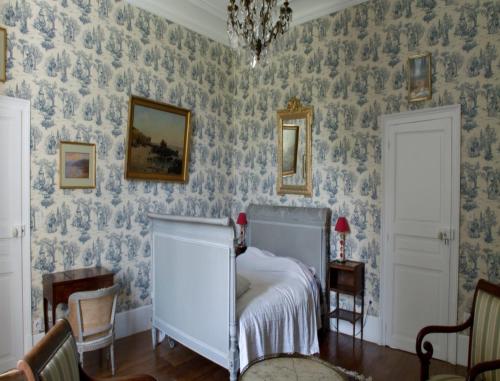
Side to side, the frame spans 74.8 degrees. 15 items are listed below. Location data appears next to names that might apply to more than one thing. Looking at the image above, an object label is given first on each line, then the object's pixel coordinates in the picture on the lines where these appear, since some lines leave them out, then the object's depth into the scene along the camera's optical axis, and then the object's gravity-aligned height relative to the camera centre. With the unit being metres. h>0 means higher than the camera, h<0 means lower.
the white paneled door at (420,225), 3.12 -0.37
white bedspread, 2.63 -1.09
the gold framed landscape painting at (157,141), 3.72 +0.54
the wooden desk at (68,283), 2.79 -0.88
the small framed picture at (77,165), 3.18 +0.20
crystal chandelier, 2.31 +1.18
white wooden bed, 2.53 -0.81
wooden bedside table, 3.54 -1.08
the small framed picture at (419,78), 3.24 +1.11
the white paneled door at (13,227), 2.82 -0.38
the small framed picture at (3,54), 2.78 +1.11
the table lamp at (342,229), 3.73 -0.48
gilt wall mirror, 4.16 +0.49
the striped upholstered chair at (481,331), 1.91 -0.91
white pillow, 2.83 -0.88
